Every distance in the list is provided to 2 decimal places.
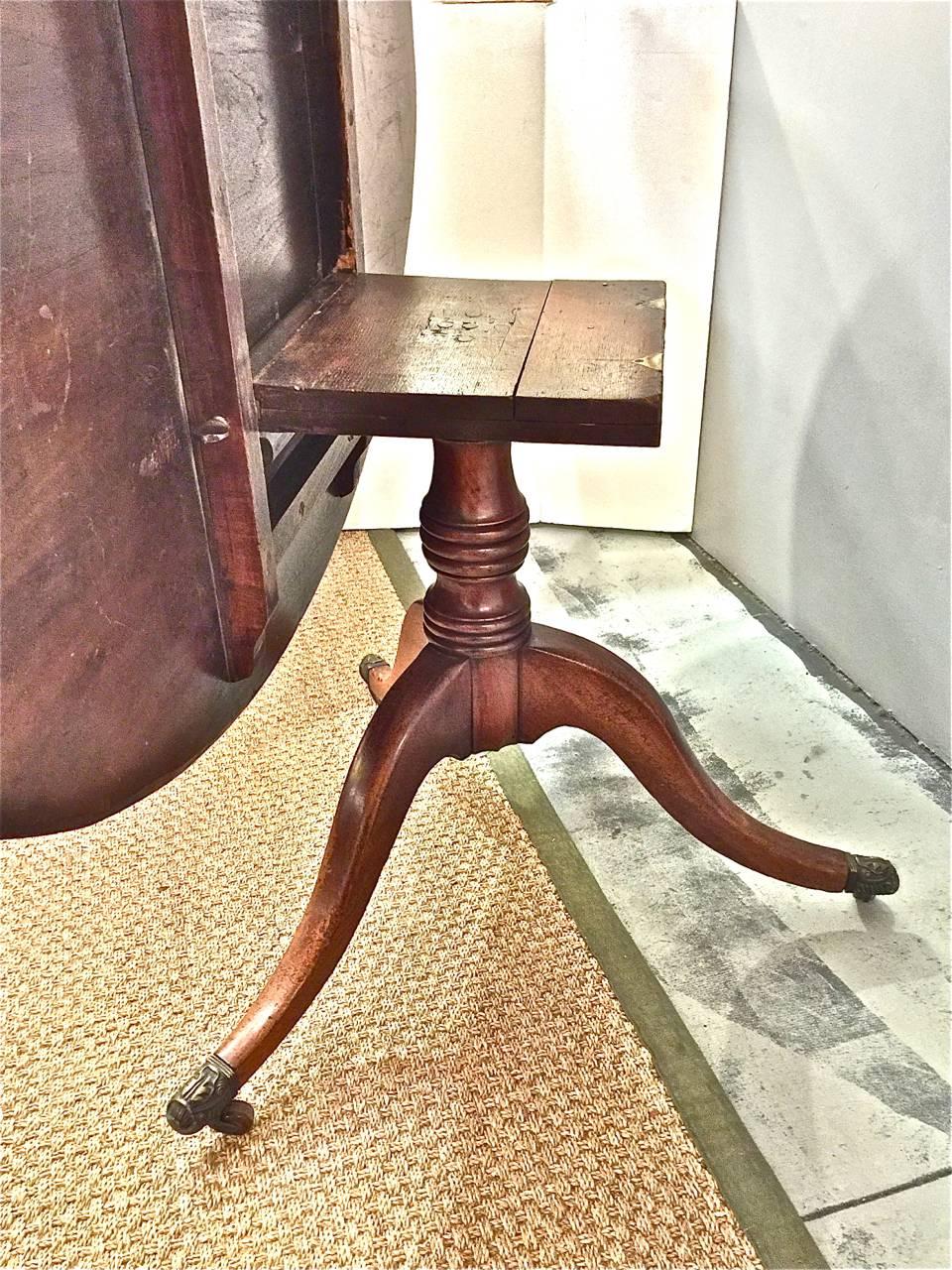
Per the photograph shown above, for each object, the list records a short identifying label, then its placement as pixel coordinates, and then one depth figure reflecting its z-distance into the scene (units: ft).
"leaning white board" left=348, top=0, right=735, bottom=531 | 5.15
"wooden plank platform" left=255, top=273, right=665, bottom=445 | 2.34
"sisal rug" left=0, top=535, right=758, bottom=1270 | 2.68
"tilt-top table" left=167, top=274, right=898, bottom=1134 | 2.39
